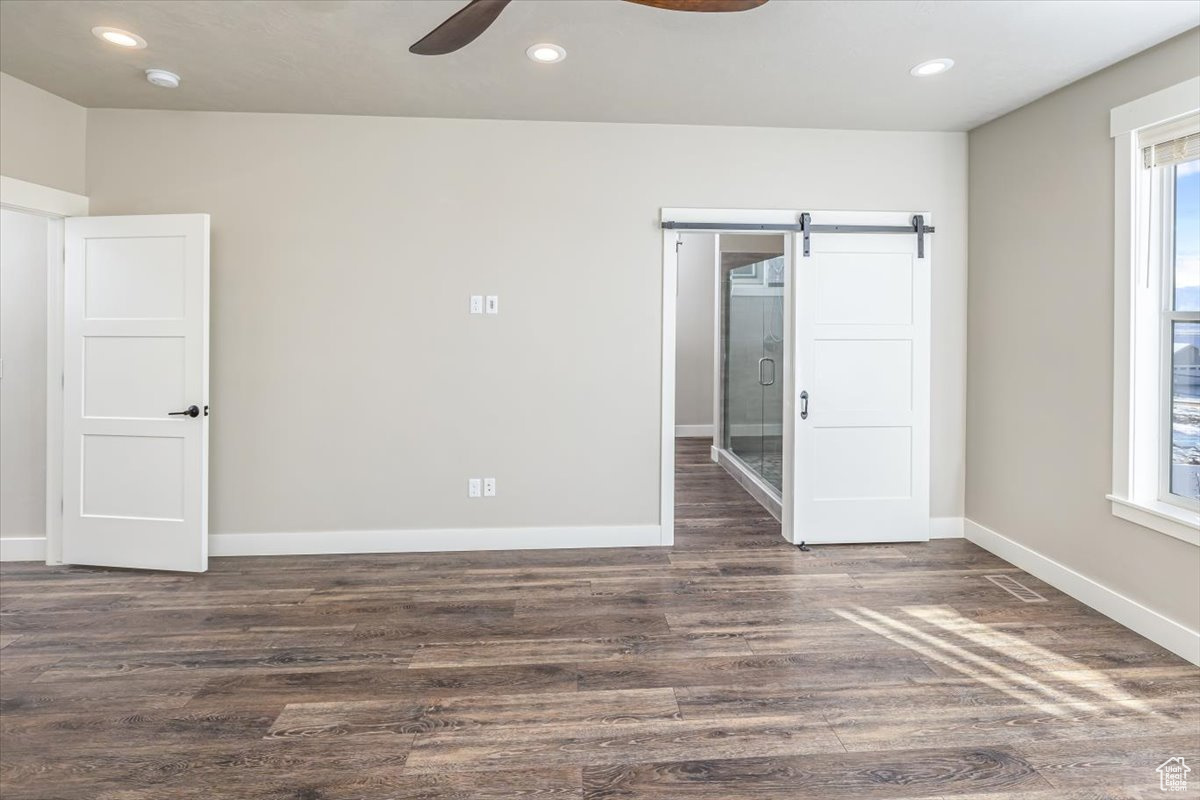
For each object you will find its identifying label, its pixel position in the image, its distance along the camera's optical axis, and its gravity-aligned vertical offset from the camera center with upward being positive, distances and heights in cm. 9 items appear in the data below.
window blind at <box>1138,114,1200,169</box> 270 +110
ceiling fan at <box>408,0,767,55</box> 177 +112
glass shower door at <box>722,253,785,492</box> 549 +29
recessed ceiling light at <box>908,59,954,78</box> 304 +157
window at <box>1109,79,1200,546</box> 282 +33
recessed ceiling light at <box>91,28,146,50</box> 278 +153
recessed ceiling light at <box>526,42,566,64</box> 291 +155
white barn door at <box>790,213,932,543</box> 408 +5
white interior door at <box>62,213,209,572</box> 359 -1
